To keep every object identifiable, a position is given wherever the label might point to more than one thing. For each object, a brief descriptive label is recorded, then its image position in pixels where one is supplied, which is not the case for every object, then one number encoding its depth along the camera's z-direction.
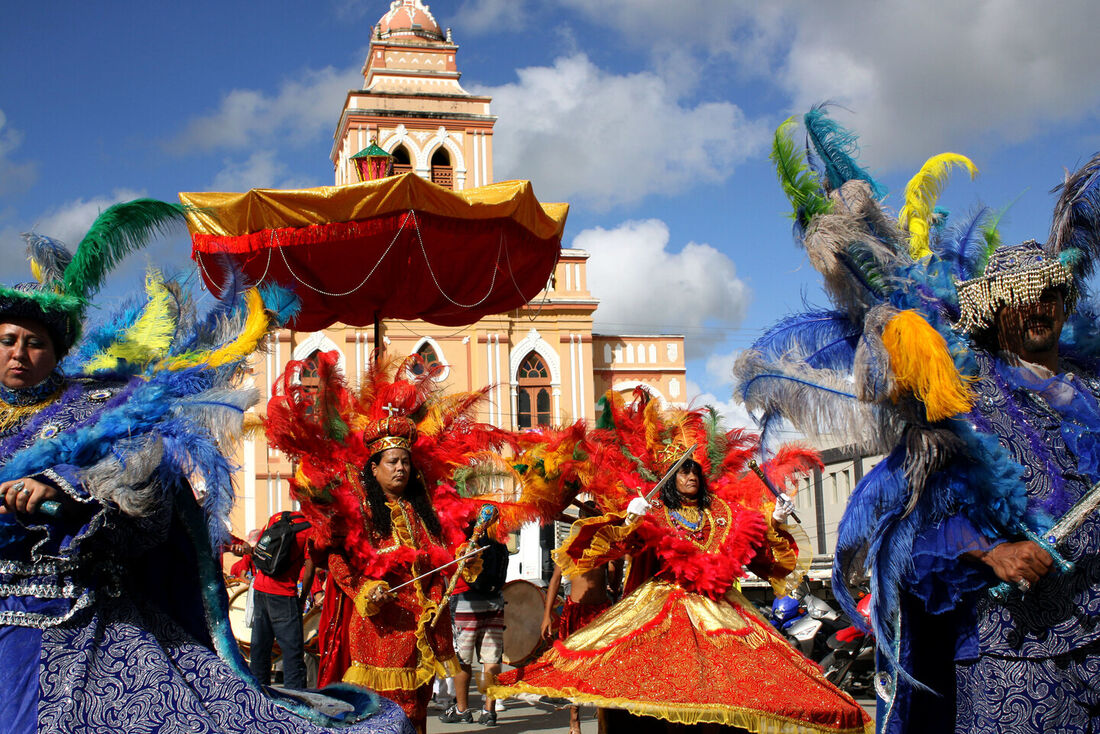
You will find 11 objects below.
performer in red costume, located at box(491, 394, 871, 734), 5.27
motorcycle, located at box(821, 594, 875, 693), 9.04
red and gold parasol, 8.09
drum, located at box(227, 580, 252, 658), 9.91
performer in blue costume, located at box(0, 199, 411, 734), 3.08
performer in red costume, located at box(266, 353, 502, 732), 5.34
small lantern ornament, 9.48
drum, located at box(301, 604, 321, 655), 9.26
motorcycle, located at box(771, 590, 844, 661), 9.80
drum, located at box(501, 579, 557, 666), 10.15
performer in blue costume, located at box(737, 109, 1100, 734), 3.24
